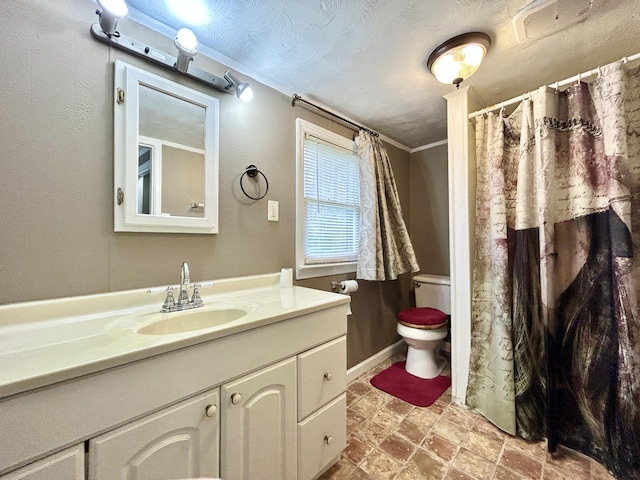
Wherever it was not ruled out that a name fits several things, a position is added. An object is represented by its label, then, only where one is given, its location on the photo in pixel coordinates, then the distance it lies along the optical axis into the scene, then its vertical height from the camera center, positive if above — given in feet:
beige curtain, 6.15 +0.57
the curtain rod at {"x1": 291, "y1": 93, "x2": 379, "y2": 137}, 5.24 +3.17
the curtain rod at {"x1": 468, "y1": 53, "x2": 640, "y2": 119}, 3.76 +2.80
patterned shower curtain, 3.72 -0.54
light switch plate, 4.87 +0.68
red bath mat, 5.60 -3.54
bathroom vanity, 1.75 -1.33
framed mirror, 3.29 +1.34
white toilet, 6.11 -2.15
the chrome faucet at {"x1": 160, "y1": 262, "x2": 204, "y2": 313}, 3.32 -0.76
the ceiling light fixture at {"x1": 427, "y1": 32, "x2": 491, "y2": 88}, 3.86 +3.14
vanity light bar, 3.16 +2.72
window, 5.41 +1.02
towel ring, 4.49 +1.34
